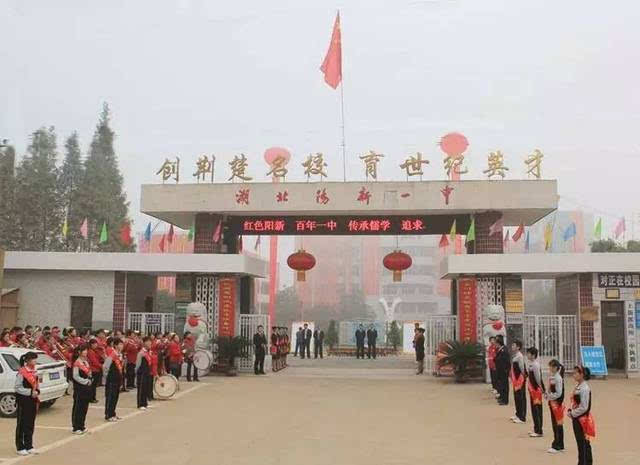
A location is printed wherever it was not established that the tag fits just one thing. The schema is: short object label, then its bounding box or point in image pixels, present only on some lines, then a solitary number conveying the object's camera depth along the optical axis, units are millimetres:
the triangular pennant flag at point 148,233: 20781
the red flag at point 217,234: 17859
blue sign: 16203
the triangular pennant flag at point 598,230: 20922
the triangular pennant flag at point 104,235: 20817
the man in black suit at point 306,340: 24500
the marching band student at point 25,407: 7676
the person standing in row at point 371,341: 24266
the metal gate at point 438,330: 17656
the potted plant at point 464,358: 15938
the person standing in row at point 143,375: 11352
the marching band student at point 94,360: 11742
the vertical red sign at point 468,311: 16891
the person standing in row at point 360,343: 24312
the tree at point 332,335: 31755
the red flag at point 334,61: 17844
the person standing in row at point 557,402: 7906
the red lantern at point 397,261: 17453
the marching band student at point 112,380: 10055
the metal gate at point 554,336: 16812
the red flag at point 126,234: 20781
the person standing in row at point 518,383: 9930
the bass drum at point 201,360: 15688
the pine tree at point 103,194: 41188
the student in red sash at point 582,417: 6715
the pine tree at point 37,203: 38438
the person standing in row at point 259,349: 17172
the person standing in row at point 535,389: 8969
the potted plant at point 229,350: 17109
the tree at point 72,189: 40000
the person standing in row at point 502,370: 12234
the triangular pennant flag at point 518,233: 19094
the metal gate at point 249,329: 17750
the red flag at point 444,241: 19019
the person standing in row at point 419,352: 18281
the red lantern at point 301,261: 17547
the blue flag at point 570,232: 21056
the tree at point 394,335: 30333
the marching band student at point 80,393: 8969
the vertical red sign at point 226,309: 17484
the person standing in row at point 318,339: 25105
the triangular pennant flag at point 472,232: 17188
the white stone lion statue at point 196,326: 16031
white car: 10273
